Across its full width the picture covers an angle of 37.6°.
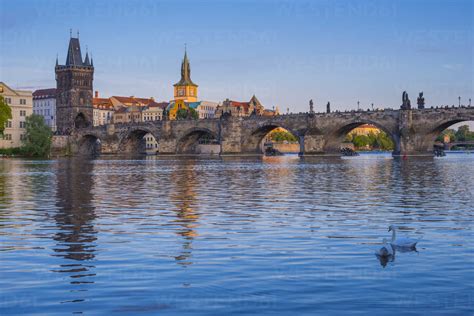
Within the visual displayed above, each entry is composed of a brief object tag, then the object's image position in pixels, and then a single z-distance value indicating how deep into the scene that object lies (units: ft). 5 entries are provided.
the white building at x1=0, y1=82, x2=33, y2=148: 375.25
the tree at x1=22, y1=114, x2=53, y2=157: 345.10
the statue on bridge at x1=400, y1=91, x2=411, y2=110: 307.93
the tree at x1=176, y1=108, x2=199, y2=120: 572.92
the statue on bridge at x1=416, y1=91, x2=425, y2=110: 310.10
